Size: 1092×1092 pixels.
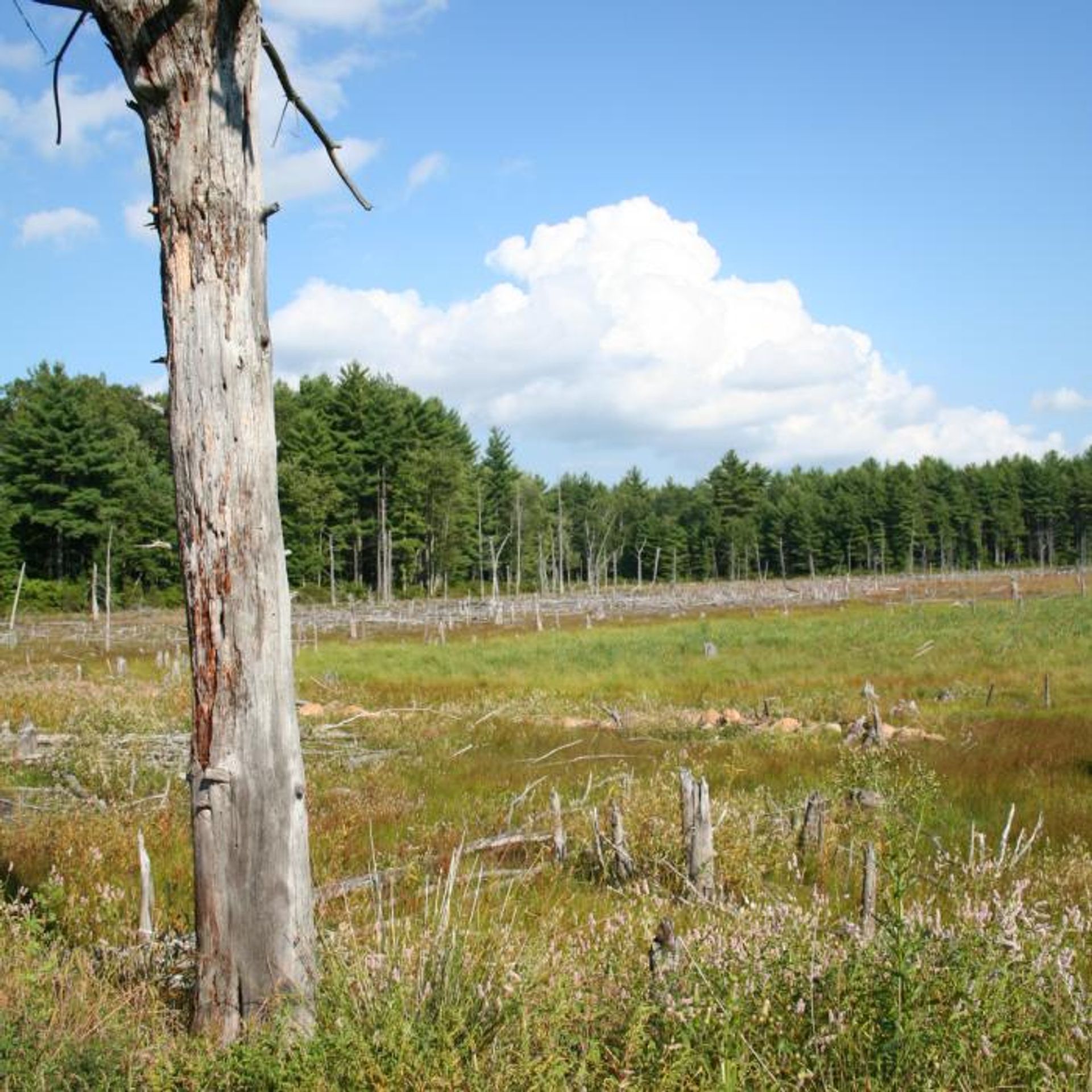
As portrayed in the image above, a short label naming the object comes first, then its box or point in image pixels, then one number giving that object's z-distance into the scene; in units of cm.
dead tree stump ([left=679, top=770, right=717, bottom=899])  622
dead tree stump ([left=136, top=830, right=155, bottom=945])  472
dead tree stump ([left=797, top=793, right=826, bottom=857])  757
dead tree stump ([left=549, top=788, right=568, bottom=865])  703
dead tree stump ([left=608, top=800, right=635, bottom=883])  644
